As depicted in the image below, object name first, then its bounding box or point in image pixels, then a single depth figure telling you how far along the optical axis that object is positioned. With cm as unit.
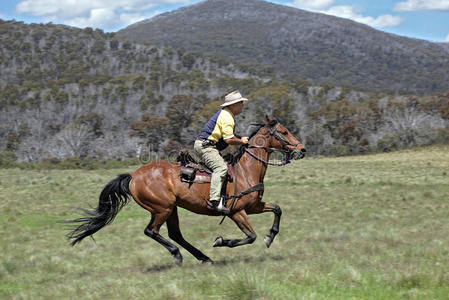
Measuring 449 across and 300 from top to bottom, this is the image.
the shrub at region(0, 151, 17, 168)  4634
